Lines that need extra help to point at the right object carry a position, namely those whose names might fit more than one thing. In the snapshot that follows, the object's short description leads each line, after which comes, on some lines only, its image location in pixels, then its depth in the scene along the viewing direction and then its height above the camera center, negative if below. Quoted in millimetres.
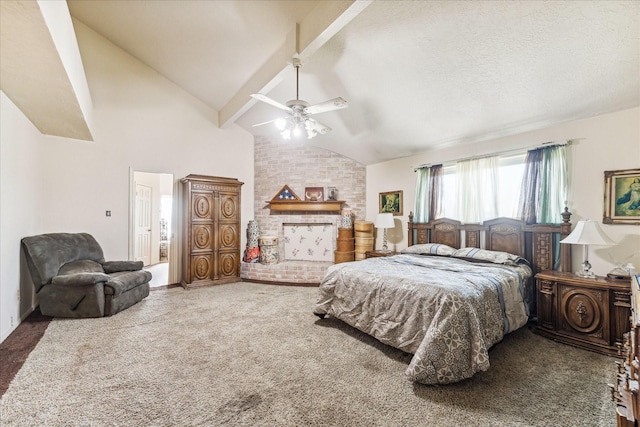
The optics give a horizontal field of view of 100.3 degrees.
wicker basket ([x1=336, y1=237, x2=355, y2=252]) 5371 -628
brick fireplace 5652 +698
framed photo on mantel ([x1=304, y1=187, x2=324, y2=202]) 5664 +417
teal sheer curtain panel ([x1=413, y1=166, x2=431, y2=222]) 4434 +327
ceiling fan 2576 +1004
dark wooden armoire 4703 -323
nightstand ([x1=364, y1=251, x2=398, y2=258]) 4699 -705
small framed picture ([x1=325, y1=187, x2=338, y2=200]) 5625 +436
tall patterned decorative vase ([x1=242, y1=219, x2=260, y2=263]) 5477 -646
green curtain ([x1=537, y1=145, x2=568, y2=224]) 3057 +367
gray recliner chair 3154 -868
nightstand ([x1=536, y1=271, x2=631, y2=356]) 2359 -896
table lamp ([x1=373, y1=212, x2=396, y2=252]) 4746 -124
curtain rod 3053 +835
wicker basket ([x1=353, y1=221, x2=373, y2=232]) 5301 -240
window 3504 +439
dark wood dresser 981 -756
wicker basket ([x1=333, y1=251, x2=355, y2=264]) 5309 -847
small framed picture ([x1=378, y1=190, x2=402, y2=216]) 4988 +231
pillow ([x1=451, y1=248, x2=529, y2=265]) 3172 -520
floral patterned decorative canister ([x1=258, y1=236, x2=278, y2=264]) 5445 -756
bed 1916 -713
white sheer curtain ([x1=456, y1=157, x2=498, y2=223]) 3676 +369
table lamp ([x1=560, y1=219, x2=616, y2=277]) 2525 -211
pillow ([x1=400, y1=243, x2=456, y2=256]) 3798 -520
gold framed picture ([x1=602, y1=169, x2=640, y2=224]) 2621 +194
